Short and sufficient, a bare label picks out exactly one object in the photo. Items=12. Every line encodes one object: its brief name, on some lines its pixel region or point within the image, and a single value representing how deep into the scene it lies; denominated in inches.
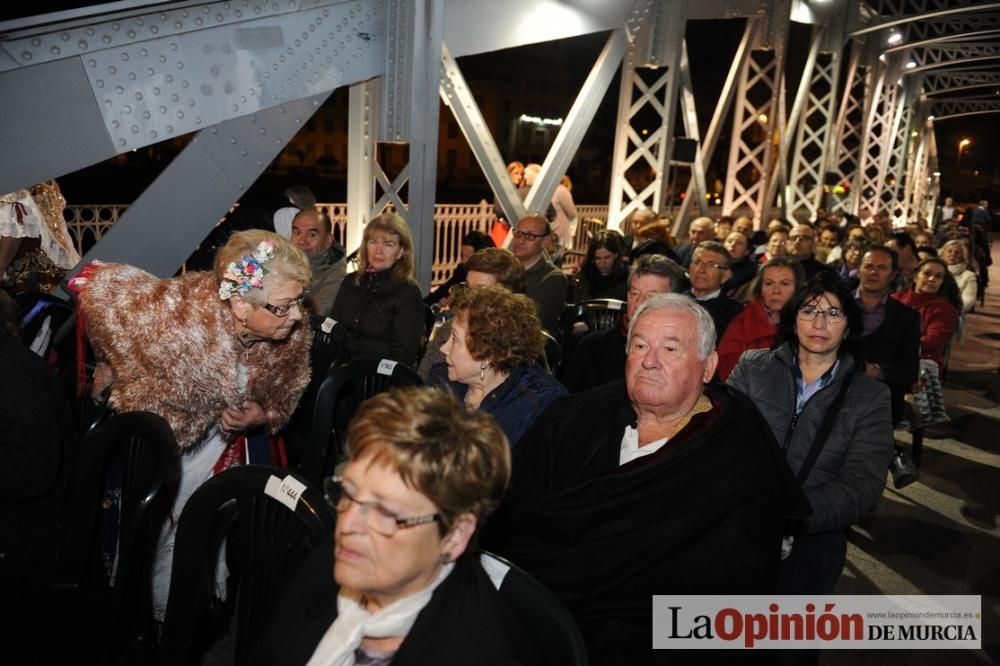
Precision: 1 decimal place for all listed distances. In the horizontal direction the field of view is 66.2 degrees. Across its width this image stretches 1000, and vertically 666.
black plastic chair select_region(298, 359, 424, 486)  131.6
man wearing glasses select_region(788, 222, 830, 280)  295.1
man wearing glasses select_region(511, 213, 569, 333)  221.1
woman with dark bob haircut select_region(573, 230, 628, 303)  267.9
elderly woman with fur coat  108.8
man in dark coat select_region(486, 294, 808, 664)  92.0
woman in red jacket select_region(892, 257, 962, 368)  236.5
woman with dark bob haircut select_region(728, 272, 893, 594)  115.0
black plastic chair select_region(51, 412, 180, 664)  92.1
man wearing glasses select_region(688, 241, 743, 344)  196.5
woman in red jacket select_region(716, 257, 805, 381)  174.2
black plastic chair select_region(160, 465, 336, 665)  84.9
